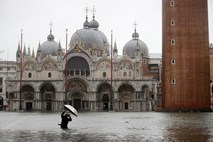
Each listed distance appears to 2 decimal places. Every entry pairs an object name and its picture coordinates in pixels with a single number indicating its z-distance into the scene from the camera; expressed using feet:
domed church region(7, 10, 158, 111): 270.67
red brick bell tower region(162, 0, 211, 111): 191.42
